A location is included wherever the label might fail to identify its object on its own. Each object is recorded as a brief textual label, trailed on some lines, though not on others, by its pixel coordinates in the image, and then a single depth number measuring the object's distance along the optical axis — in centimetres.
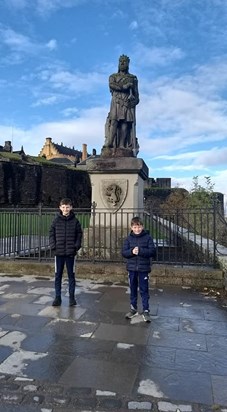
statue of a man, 966
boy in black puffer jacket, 575
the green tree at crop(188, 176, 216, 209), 1646
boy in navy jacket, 514
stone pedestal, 891
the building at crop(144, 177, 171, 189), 5615
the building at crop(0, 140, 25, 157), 5509
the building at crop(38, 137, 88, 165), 8156
